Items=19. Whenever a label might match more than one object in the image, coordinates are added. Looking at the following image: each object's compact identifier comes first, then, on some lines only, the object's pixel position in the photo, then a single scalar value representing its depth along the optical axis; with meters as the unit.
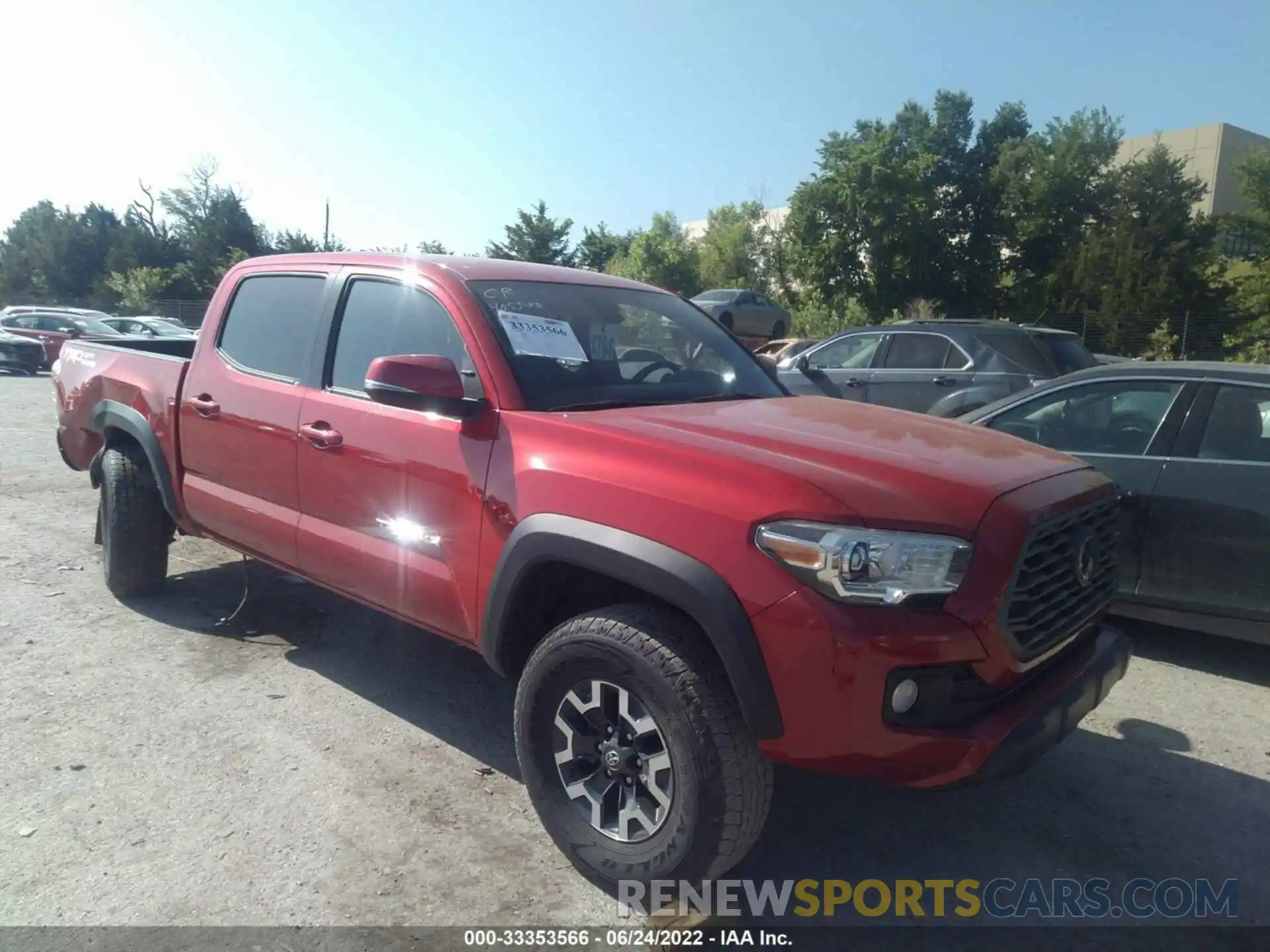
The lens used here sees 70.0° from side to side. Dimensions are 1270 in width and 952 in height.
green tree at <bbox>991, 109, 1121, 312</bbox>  38.47
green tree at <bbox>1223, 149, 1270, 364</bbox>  26.45
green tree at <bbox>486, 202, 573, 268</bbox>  52.62
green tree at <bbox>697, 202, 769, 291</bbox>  46.91
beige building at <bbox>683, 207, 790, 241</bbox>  50.45
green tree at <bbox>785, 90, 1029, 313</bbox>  37.31
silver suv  8.53
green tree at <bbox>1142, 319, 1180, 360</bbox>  25.42
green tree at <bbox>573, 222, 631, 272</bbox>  58.00
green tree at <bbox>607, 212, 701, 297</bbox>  47.34
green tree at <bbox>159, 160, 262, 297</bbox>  62.03
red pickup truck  2.32
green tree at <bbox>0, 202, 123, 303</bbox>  65.69
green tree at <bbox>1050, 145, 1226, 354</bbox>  28.27
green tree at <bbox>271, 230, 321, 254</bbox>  58.03
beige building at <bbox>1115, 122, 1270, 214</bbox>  44.78
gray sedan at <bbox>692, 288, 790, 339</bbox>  23.89
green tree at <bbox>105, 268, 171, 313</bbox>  48.84
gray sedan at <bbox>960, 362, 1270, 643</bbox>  4.23
